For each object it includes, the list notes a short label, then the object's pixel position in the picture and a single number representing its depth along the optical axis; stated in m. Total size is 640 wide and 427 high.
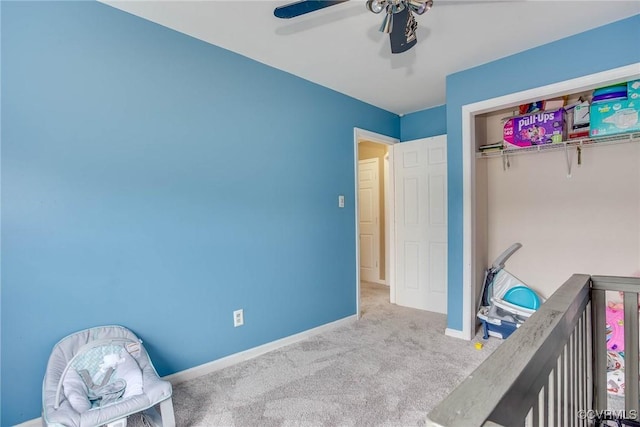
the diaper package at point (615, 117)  2.25
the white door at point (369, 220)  5.09
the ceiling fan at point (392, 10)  1.43
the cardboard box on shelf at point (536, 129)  2.64
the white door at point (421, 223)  3.49
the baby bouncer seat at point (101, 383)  1.43
